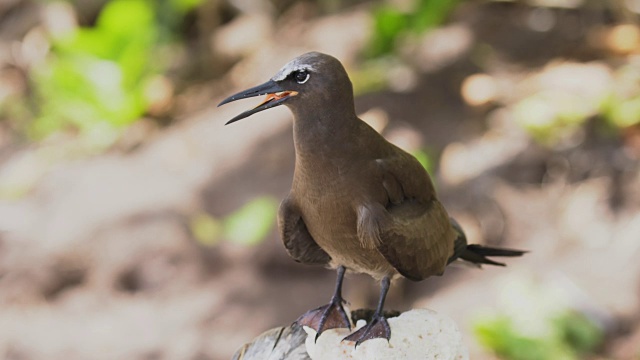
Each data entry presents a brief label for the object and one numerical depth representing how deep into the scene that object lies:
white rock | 7.06
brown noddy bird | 7.01
